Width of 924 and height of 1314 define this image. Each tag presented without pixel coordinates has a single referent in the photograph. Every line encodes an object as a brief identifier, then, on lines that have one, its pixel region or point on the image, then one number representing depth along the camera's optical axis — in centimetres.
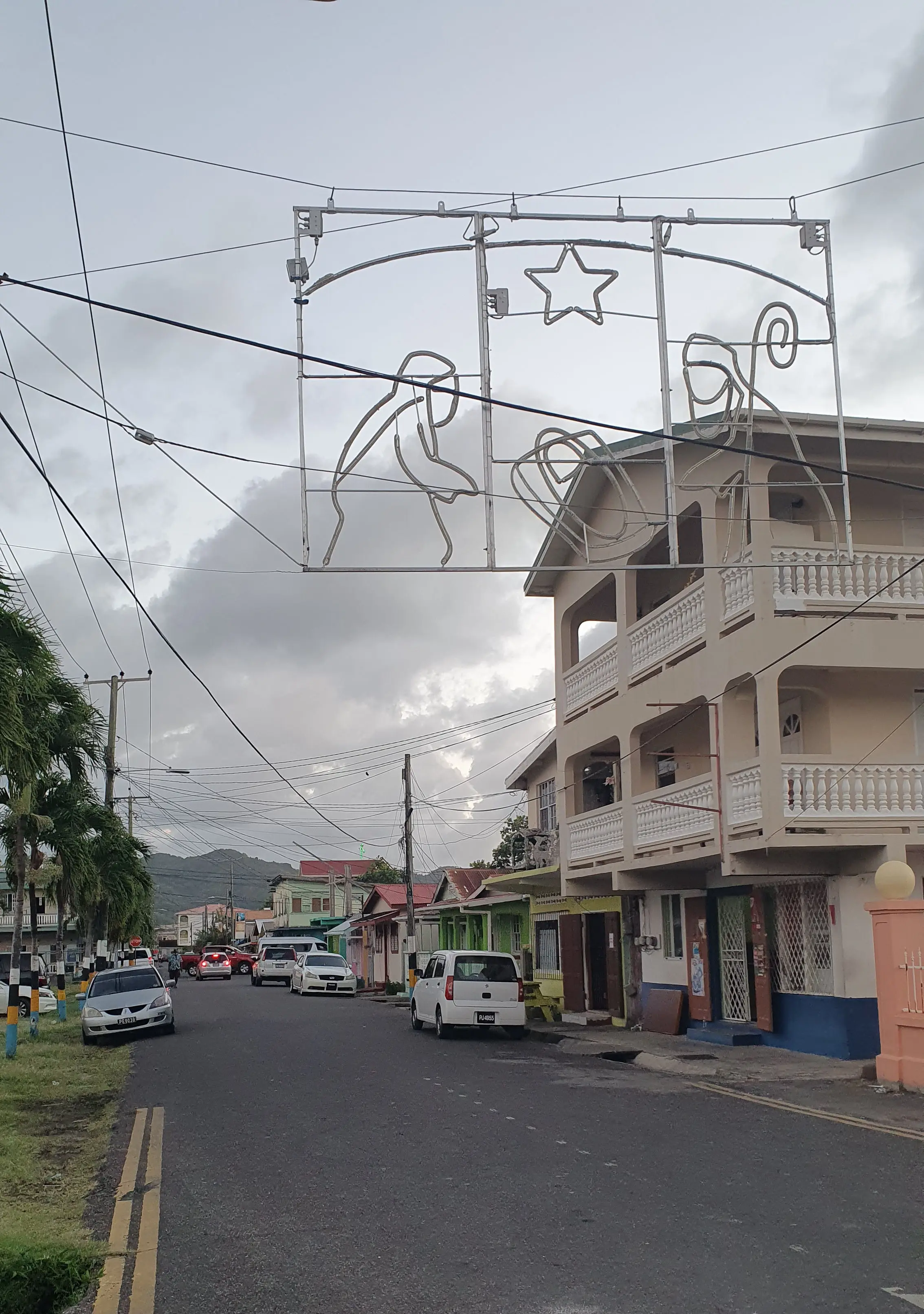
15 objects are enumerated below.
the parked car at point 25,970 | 4450
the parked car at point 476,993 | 2445
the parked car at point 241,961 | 7100
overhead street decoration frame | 1397
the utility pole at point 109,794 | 3644
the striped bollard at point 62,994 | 3155
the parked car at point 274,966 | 5288
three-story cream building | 1905
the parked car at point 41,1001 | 3281
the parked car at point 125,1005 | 2408
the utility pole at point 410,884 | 4000
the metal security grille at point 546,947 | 3494
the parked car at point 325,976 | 4438
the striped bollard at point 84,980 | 3439
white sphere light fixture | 1631
